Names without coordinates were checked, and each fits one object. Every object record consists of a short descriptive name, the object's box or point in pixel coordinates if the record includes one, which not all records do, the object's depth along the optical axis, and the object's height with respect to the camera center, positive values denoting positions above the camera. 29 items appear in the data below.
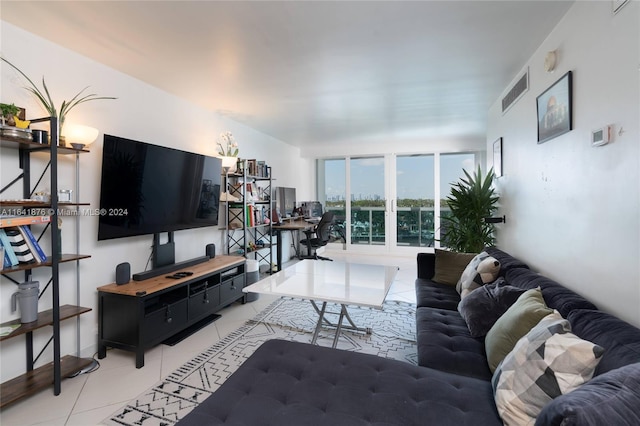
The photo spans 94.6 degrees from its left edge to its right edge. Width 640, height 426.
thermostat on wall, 1.50 +0.40
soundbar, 2.63 -0.54
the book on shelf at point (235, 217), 4.10 -0.05
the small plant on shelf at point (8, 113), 1.80 +0.63
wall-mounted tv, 2.44 +0.24
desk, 4.79 -0.23
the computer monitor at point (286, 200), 5.68 +0.27
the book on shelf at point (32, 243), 1.88 -0.19
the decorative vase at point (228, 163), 3.84 +0.66
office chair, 5.54 -0.37
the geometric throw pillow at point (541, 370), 0.98 -0.56
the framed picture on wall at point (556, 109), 1.87 +0.72
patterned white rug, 1.78 -1.14
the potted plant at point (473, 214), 3.35 -0.01
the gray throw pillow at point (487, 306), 1.76 -0.58
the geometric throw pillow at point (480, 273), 2.23 -0.47
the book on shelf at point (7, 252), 1.77 -0.23
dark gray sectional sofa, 0.79 -0.77
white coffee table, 2.16 -0.60
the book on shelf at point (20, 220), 1.73 -0.03
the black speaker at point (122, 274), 2.48 -0.50
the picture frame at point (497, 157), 3.33 +0.65
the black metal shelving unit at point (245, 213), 4.00 +0.01
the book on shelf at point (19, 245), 1.82 -0.19
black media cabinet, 2.27 -0.80
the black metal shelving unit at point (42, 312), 1.79 -0.65
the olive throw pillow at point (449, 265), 2.84 -0.51
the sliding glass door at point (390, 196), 6.14 +0.37
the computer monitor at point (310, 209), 6.45 +0.10
